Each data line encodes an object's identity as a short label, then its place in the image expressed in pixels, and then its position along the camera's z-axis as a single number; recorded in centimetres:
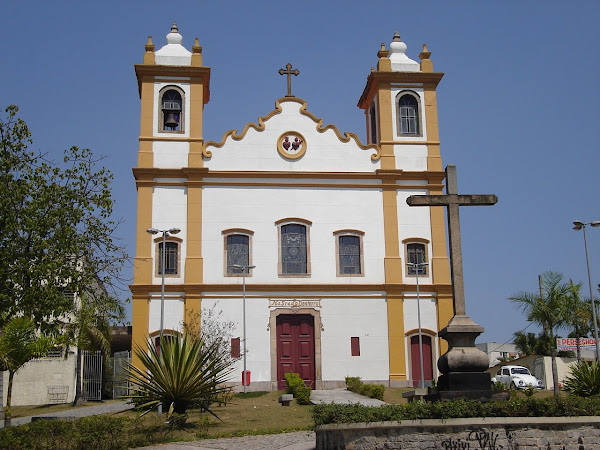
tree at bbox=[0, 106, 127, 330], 1535
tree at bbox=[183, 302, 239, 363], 2638
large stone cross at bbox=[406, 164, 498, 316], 1462
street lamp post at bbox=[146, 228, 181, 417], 2389
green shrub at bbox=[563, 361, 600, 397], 1867
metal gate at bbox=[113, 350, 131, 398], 3242
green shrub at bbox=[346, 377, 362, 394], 2562
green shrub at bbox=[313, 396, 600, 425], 1218
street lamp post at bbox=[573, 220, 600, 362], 2638
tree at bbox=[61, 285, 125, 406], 1700
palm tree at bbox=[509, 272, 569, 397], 2548
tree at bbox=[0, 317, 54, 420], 1777
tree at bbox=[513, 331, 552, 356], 4644
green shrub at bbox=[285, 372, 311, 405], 2173
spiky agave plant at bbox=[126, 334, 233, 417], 1694
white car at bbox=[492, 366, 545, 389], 3369
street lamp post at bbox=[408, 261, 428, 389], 2714
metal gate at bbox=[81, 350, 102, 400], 3284
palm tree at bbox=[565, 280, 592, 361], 2698
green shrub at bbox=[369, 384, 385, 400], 2369
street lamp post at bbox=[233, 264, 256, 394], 2720
